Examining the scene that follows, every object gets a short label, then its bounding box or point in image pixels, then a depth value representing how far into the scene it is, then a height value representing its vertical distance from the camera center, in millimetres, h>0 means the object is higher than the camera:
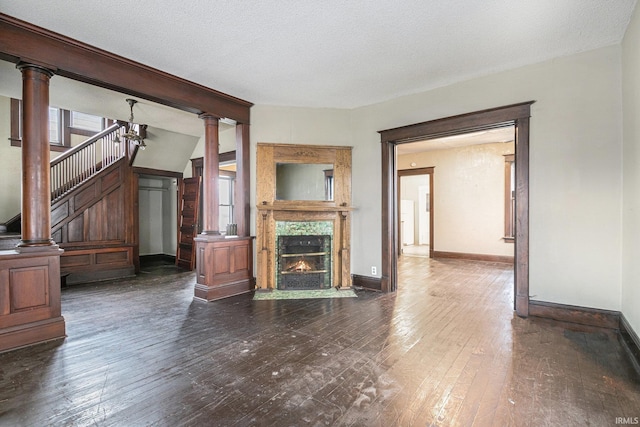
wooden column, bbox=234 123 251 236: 4723 +469
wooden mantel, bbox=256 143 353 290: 4688 +90
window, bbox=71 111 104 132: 6822 +2109
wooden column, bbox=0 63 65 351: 2701 -387
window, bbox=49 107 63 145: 6469 +1828
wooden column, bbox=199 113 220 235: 4426 +559
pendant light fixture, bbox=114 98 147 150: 4933 +1238
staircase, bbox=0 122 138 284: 5375 +64
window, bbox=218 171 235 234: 7625 +356
